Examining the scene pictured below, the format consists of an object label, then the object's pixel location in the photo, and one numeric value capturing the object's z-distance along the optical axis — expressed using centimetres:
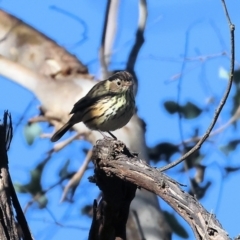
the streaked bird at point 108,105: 1237
